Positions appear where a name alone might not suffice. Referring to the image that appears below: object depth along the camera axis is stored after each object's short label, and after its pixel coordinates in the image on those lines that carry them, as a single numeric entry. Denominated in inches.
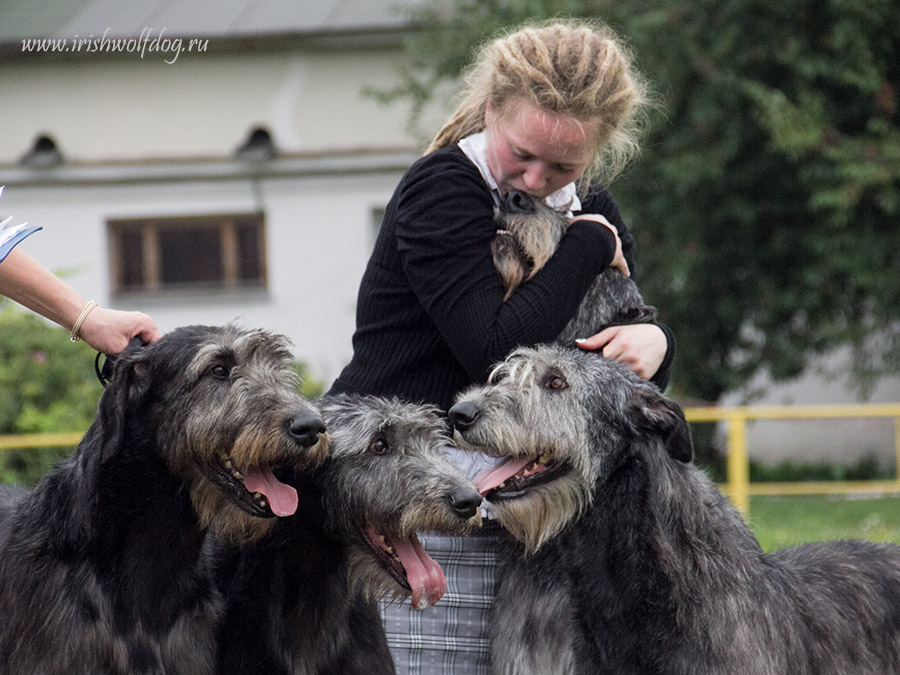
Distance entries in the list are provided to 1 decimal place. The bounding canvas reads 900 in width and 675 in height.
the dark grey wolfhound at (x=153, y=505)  259.6
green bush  817.5
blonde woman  290.2
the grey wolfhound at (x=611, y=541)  280.5
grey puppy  300.8
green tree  995.3
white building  1338.6
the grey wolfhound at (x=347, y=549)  272.4
